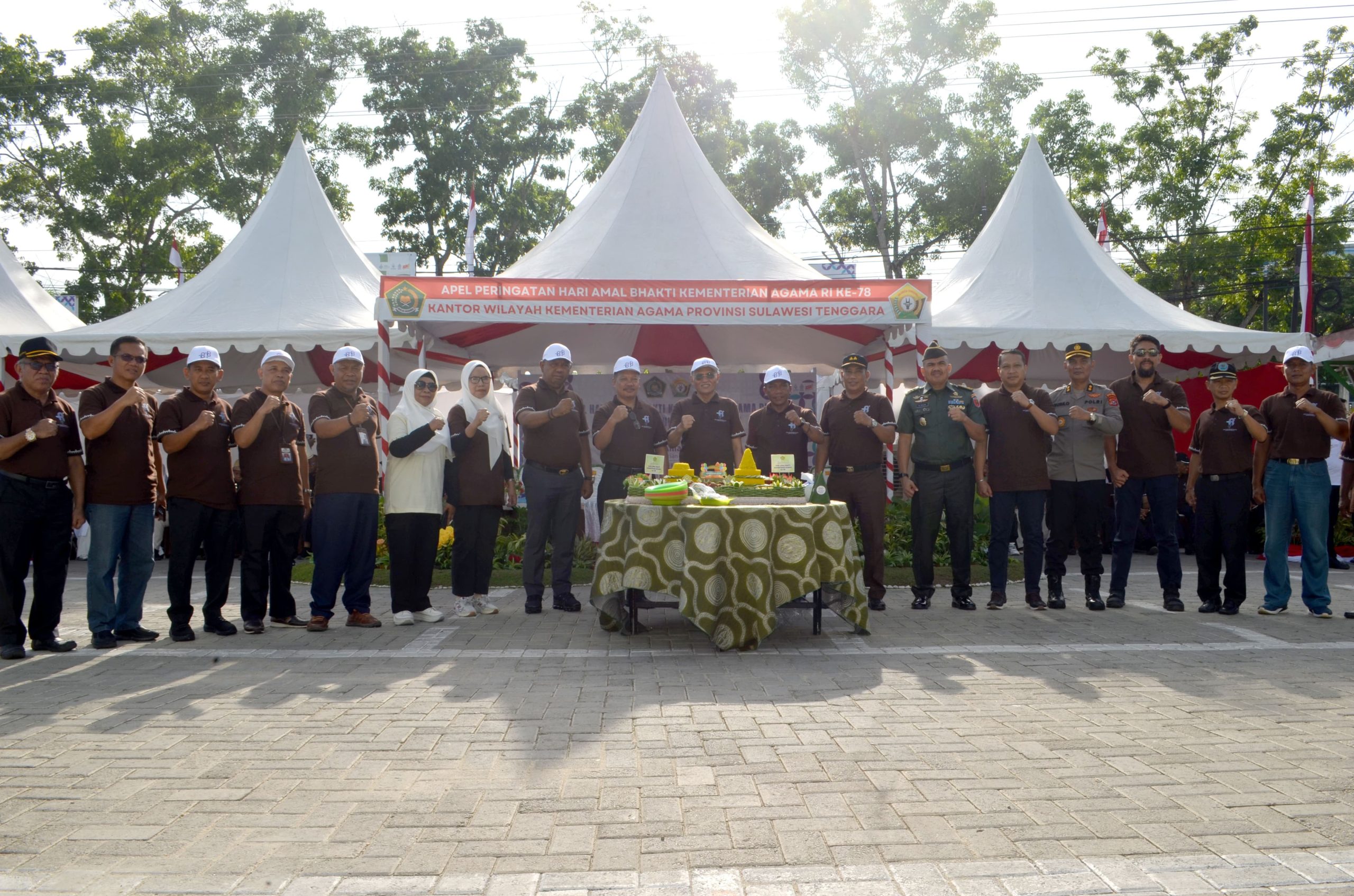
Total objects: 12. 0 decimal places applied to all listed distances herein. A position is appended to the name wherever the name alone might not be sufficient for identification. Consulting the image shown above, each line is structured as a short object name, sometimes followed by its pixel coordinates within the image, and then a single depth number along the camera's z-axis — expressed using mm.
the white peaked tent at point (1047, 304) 12820
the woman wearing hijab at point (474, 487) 7840
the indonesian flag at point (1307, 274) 17531
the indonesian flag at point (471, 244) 19766
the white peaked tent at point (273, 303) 12617
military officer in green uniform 8055
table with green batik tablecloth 6168
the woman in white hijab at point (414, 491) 7426
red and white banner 10289
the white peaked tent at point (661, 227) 12570
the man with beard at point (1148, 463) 8094
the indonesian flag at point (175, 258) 20219
